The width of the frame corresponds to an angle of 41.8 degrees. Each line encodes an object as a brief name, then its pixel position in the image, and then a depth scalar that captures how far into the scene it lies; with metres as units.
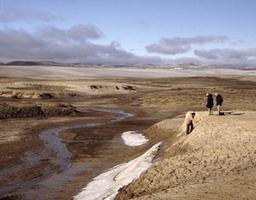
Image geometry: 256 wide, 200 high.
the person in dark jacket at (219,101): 23.00
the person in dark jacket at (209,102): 22.85
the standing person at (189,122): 20.68
